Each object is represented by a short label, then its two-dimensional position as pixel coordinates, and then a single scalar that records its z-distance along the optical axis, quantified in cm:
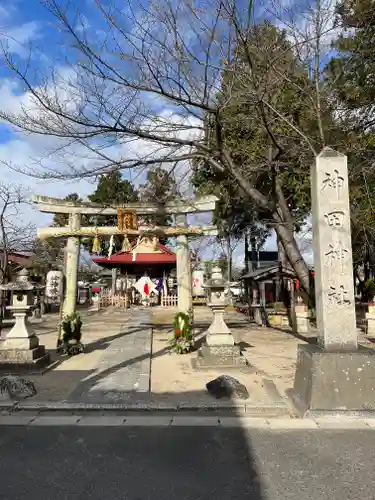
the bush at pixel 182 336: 1138
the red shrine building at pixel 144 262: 3419
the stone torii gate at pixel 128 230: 1228
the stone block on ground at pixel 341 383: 569
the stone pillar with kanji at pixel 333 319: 573
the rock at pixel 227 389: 684
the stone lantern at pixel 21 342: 928
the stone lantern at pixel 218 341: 960
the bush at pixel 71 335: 1146
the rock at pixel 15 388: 687
